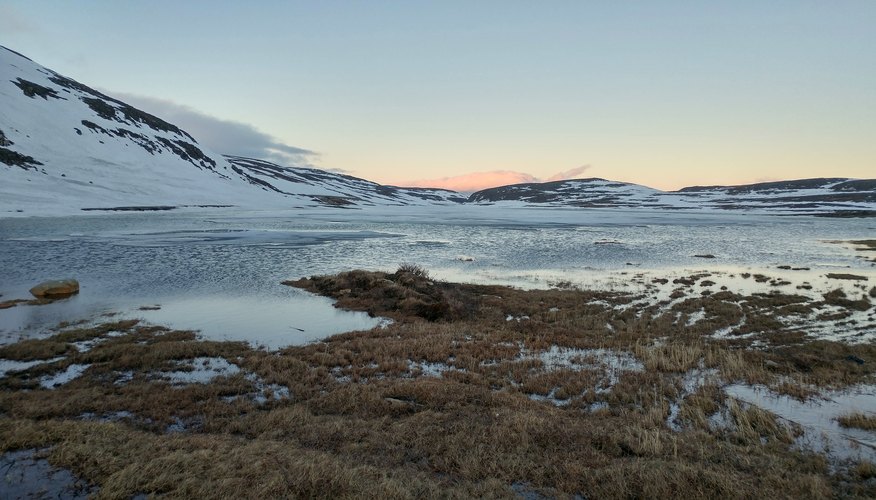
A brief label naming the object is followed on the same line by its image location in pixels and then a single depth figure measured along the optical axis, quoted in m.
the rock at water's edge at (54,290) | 22.16
